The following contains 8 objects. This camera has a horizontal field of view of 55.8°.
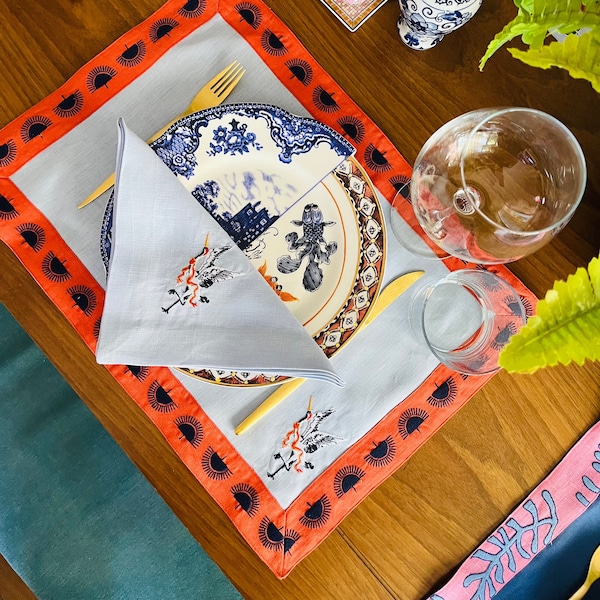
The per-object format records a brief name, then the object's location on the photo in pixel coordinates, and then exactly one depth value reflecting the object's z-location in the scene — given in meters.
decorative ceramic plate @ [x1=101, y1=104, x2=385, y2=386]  0.55
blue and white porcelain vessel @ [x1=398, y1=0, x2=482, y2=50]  0.52
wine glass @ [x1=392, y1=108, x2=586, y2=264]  0.45
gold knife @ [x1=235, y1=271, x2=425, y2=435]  0.56
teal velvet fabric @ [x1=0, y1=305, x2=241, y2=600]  0.66
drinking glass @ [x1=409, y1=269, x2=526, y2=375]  0.58
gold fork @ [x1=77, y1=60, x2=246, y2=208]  0.57
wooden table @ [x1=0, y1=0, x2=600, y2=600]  0.58
